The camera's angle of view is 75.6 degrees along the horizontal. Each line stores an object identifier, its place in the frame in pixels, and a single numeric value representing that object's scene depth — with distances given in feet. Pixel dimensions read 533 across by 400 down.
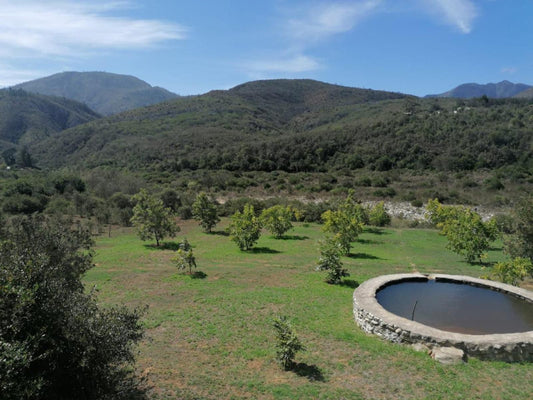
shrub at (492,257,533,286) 48.08
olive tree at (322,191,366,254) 71.41
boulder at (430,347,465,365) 30.73
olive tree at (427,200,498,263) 67.15
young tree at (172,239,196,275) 60.54
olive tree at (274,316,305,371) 29.96
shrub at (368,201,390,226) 113.91
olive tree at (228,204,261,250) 81.20
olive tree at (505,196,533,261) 54.13
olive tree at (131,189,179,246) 85.93
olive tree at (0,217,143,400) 17.35
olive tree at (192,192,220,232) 104.53
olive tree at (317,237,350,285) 54.70
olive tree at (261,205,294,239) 98.43
